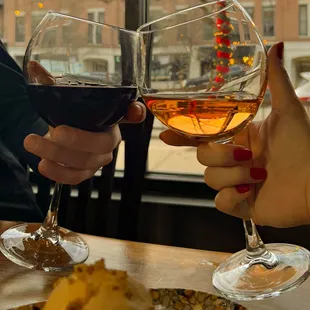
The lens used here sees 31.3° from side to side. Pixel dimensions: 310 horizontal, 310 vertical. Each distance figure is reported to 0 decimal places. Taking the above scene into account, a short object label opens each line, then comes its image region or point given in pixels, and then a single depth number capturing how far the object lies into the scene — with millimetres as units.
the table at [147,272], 607
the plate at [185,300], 481
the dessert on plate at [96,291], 357
